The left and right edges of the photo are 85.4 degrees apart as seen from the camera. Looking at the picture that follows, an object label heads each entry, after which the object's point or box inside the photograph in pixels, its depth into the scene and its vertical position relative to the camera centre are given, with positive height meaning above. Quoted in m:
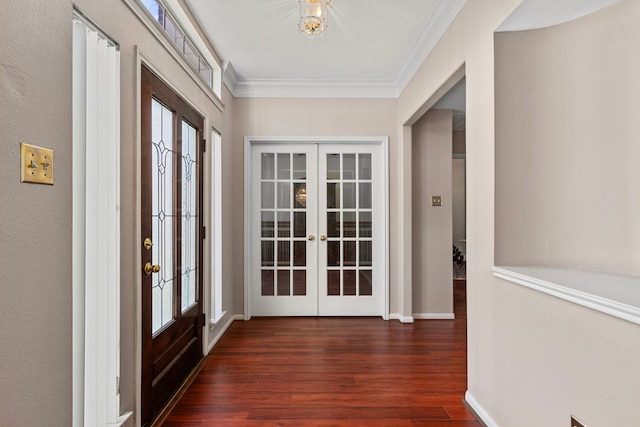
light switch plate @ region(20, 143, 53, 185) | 1.04 +0.16
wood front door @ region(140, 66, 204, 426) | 1.84 -0.17
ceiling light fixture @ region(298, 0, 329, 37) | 2.06 +1.20
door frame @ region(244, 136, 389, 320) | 3.78 +0.32
